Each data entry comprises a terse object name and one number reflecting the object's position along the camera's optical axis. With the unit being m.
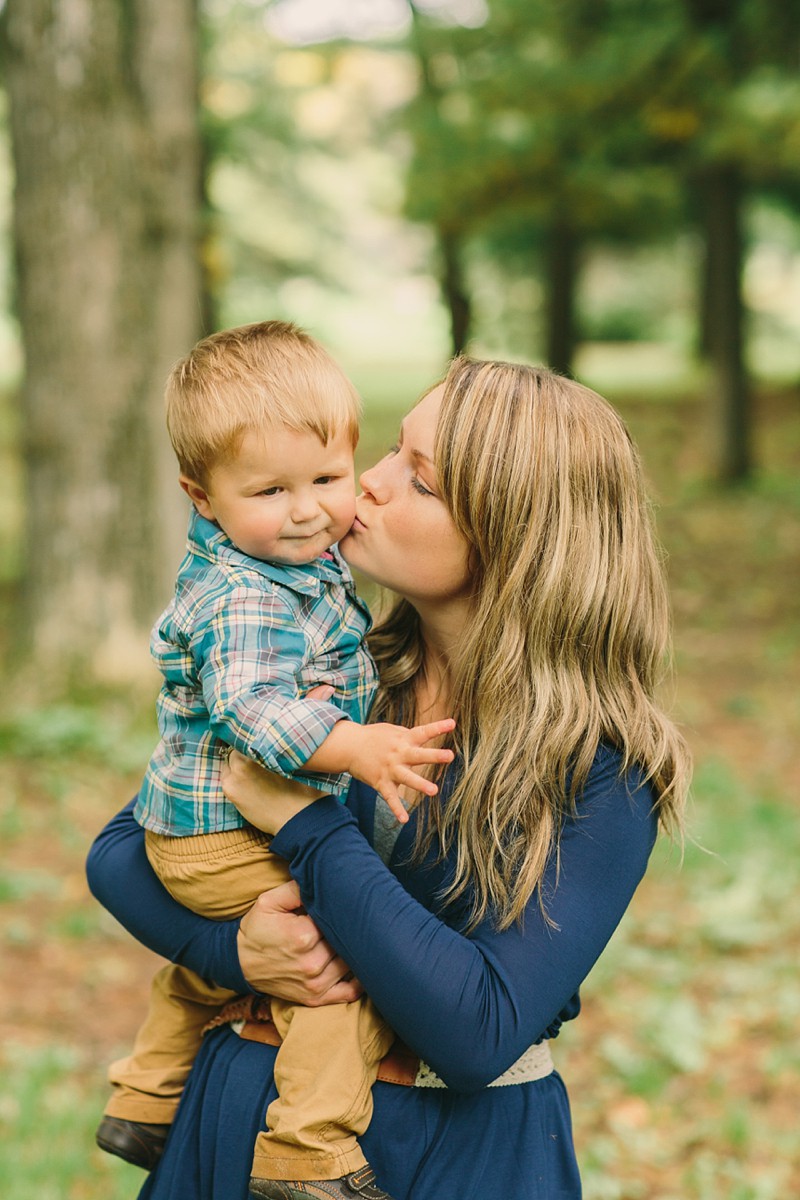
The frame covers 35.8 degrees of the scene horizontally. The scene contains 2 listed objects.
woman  1.70
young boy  1.74
